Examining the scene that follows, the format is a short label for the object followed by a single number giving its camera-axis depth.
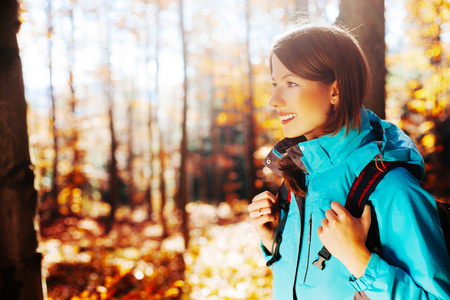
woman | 1.08
